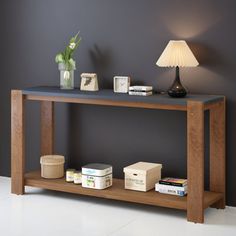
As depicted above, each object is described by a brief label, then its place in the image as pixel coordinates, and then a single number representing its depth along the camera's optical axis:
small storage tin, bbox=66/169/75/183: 5.27
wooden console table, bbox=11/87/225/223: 4.55
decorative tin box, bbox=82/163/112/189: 5.03
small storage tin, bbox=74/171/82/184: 5.19
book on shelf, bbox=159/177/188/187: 4.81
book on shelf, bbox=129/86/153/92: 4.91
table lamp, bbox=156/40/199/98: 4.76
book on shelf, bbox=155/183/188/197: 4.81
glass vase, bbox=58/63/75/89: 5.36
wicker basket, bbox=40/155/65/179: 5.40
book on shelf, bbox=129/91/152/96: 4.91
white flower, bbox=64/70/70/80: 5.36
